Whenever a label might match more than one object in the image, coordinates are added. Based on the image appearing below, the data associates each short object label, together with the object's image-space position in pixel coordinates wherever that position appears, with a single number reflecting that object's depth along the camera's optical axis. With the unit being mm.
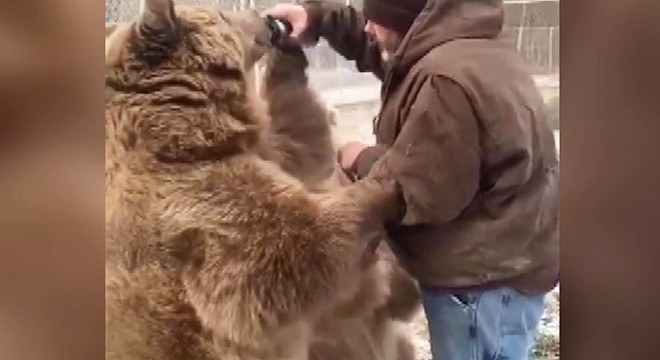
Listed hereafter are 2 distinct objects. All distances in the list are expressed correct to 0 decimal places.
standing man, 1254
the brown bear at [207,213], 1302
